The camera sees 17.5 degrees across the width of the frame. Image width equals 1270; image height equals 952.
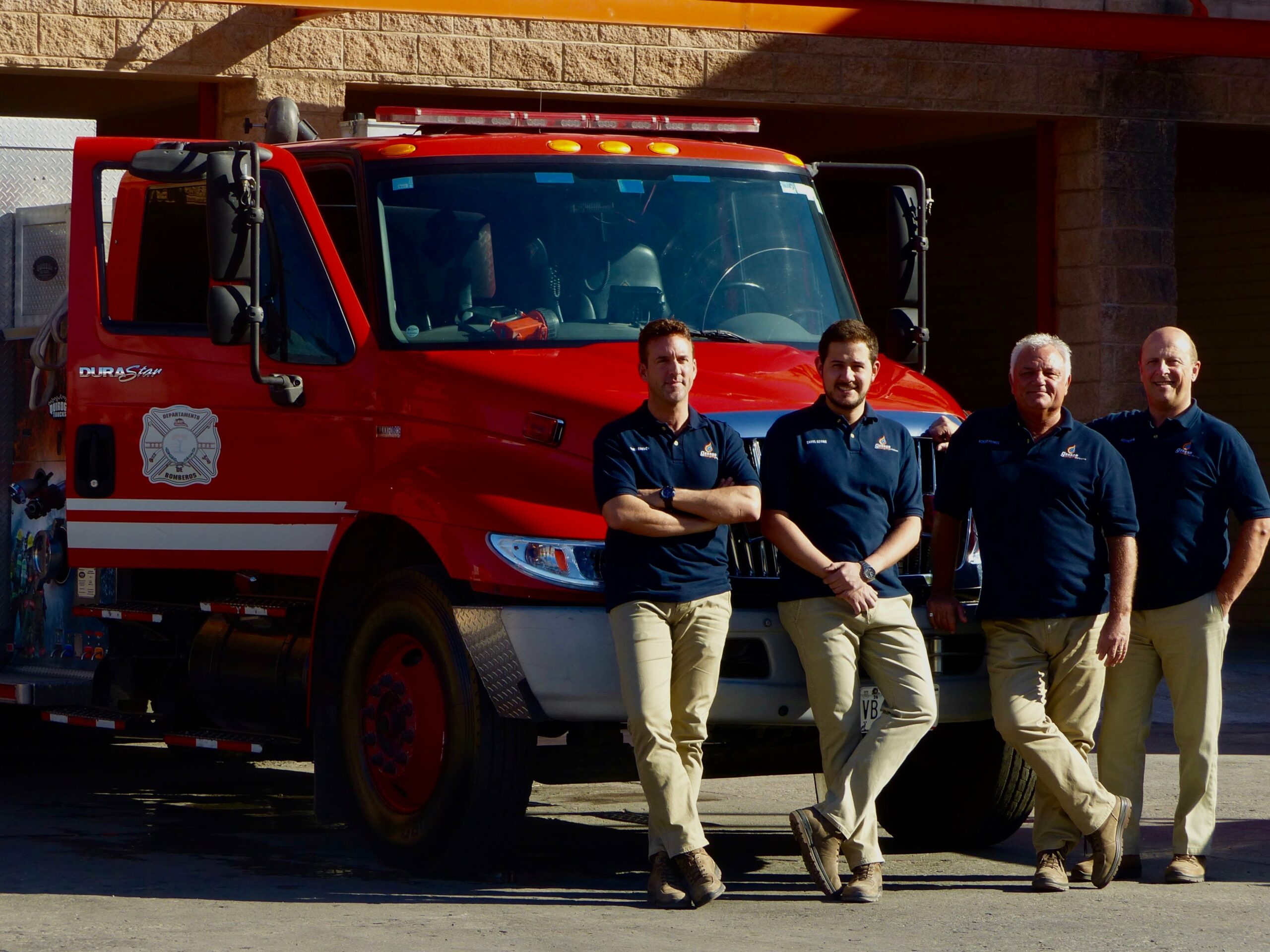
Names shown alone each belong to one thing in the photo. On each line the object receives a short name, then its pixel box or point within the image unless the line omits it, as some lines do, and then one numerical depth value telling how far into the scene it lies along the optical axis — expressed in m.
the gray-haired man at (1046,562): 14.24
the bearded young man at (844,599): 13.82
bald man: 14.82
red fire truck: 14.19
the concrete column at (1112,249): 29.48
